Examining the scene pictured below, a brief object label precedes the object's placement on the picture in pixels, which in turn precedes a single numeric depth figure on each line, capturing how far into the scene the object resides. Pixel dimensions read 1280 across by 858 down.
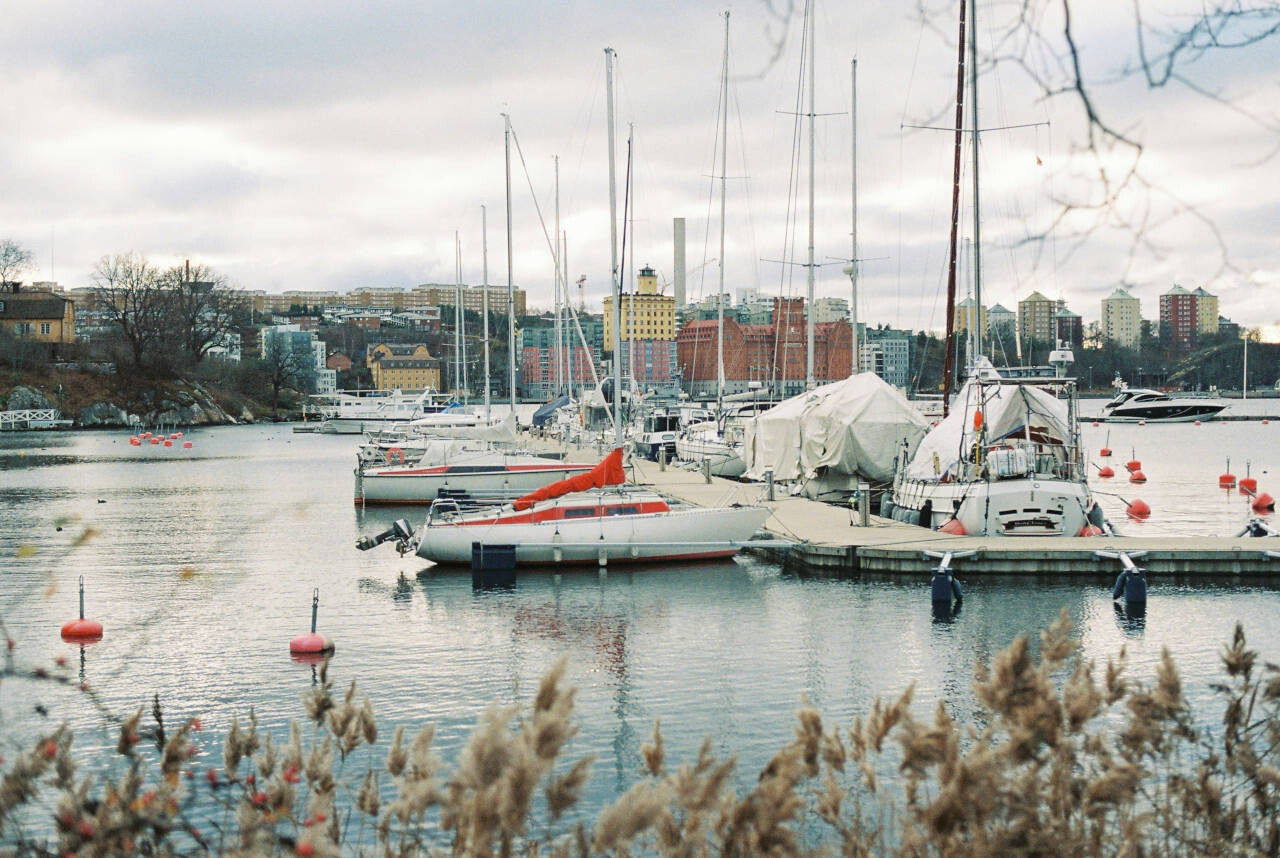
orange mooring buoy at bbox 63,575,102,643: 23.86
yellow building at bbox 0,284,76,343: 141.00
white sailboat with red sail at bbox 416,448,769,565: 31.20
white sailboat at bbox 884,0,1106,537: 30.69
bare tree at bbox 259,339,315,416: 161.14
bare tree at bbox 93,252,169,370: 138.50
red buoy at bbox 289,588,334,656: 22.45
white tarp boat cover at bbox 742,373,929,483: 41.44
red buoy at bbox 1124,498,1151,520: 42.94
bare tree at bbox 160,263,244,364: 147.00
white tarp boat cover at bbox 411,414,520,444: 61.59
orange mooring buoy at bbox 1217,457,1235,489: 53.66
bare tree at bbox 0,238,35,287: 148.25
